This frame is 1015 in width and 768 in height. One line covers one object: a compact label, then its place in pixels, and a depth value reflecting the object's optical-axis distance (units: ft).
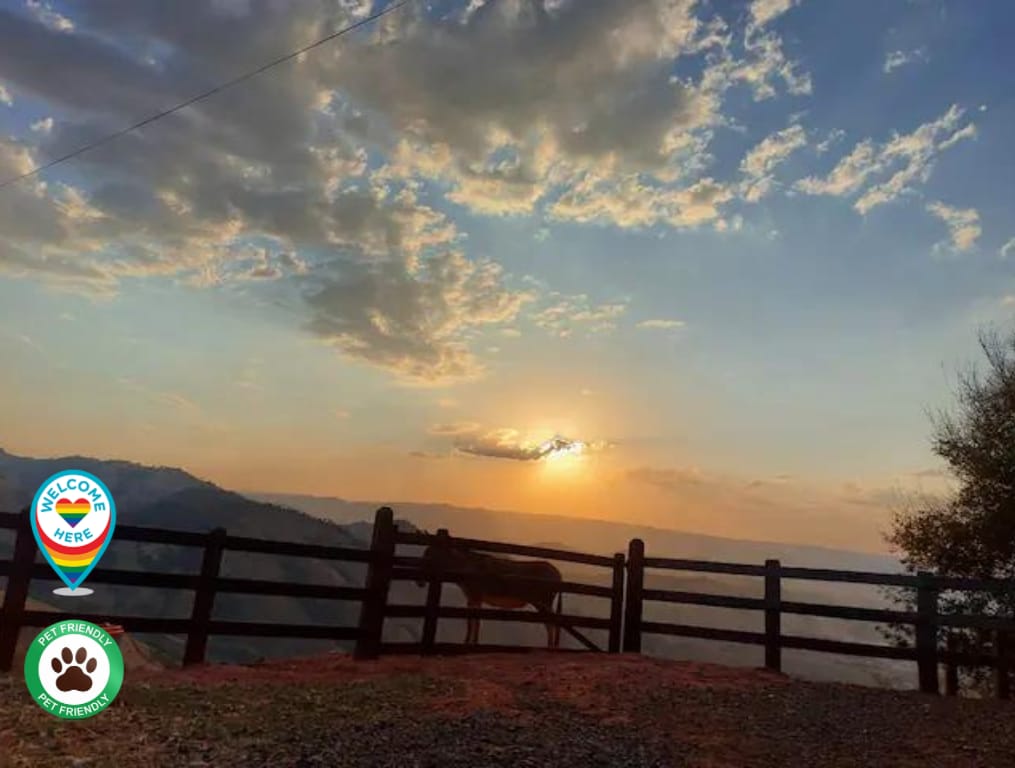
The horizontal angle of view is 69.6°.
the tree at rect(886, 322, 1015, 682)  49.57
